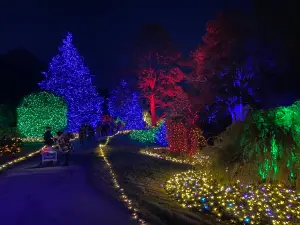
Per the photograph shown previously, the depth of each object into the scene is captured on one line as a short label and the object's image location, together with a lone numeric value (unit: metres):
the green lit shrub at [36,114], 16.76
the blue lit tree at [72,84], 22.45
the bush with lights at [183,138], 9.95
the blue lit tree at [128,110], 29.38
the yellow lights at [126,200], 4.00
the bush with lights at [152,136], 14.18
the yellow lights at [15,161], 8.13
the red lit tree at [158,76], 20.33
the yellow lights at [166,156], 9.17
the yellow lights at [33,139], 16.73
